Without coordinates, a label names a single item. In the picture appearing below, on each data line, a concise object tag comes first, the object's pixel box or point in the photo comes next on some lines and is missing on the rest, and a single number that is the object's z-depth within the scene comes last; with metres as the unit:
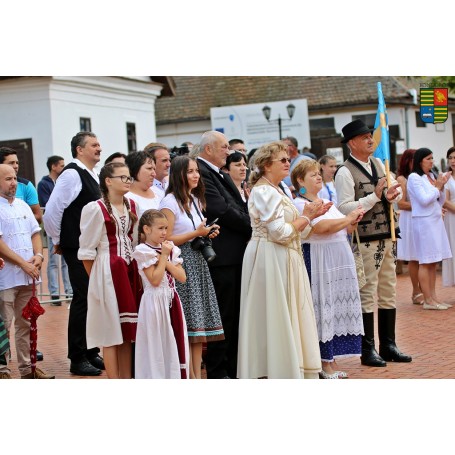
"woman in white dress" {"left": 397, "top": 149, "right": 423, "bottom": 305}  13.15
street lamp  38.47
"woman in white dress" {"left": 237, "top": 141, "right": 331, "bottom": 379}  7.61
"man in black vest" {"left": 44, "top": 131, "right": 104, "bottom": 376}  8.84
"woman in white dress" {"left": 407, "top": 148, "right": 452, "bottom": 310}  12.74
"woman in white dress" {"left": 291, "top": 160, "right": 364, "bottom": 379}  8.18
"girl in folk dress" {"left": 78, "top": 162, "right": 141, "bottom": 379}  7.60
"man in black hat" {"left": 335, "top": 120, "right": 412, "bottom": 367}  8.76
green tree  17.81
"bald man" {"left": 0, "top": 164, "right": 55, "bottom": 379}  8.41
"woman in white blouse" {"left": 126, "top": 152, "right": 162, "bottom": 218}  8.11
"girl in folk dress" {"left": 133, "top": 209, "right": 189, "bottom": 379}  7.29
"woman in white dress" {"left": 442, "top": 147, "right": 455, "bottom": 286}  13.44
